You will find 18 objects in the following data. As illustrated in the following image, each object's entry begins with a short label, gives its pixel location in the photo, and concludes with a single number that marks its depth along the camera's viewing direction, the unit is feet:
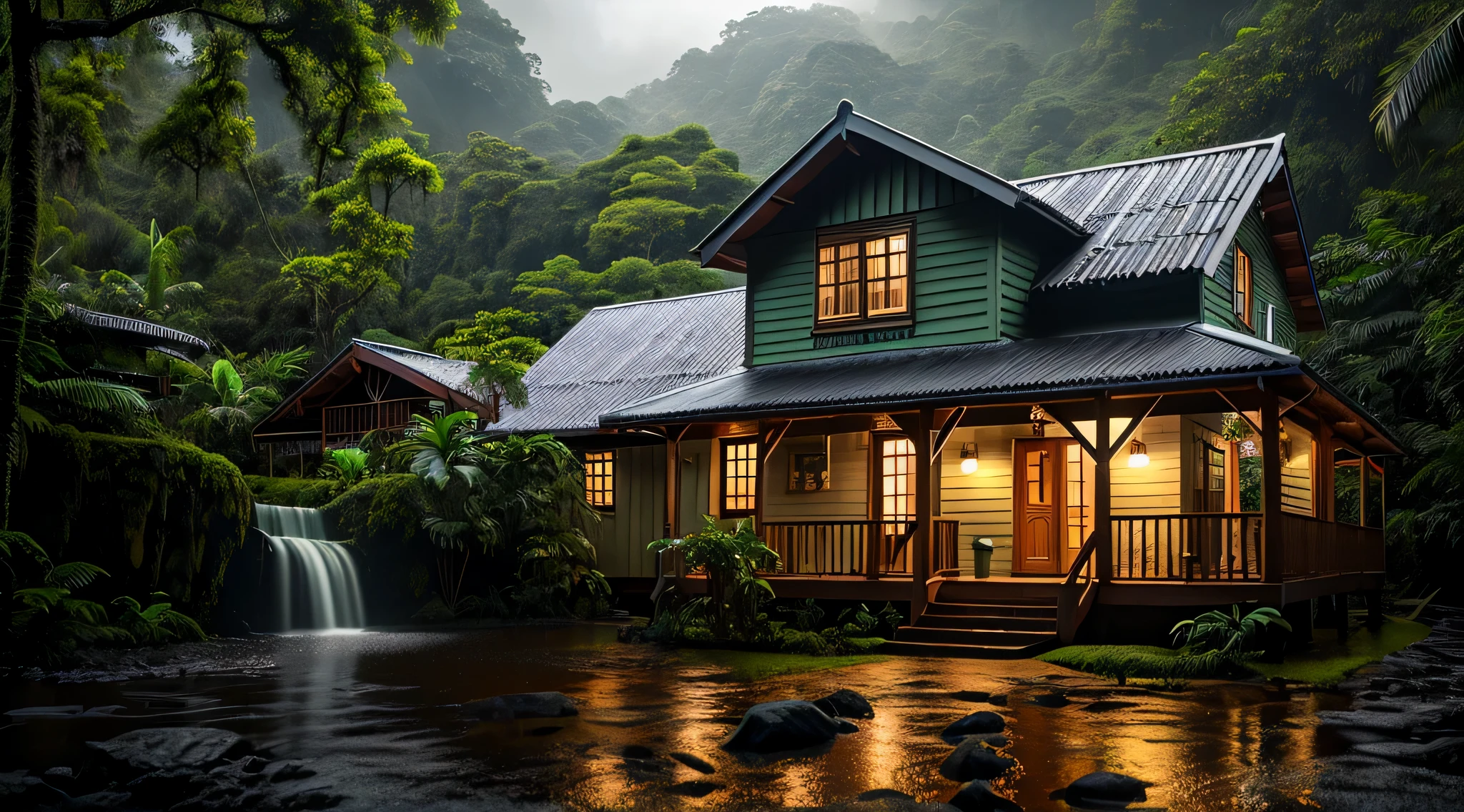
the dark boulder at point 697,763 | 23.43
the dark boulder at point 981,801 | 20.12
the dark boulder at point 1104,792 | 20.54
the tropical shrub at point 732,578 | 48.67
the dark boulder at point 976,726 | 27.58
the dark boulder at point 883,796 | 20.99
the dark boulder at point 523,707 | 30.17
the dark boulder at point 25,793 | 20.43
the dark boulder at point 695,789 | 21.47
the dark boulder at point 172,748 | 22.53
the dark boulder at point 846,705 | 30.19
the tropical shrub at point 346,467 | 80.40
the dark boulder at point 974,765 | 22.74
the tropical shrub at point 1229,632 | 40.75
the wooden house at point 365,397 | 85.20
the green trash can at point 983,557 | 52.49
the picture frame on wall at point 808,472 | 61.11
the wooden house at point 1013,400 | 46.19
